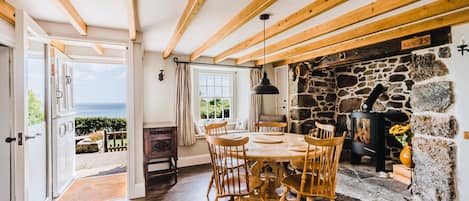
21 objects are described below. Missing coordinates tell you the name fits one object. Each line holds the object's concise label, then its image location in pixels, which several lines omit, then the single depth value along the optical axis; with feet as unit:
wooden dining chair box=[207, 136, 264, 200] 6.82
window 16.55
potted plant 11.22
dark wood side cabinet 11.41
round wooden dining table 7.06
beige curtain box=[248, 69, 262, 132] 16.67
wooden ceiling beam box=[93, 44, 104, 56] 11.73
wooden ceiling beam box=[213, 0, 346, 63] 6.63
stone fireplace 8.43
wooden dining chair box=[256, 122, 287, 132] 12.27
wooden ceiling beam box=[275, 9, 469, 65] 7.80
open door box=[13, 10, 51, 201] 6.09
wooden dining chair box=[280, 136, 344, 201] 6.68
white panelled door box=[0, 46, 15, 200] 7.85
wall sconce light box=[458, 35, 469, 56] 7.78
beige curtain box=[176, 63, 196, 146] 14.30
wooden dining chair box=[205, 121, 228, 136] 11.14
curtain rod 14.35
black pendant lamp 9.17
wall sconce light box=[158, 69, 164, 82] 13.90
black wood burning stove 12.71
